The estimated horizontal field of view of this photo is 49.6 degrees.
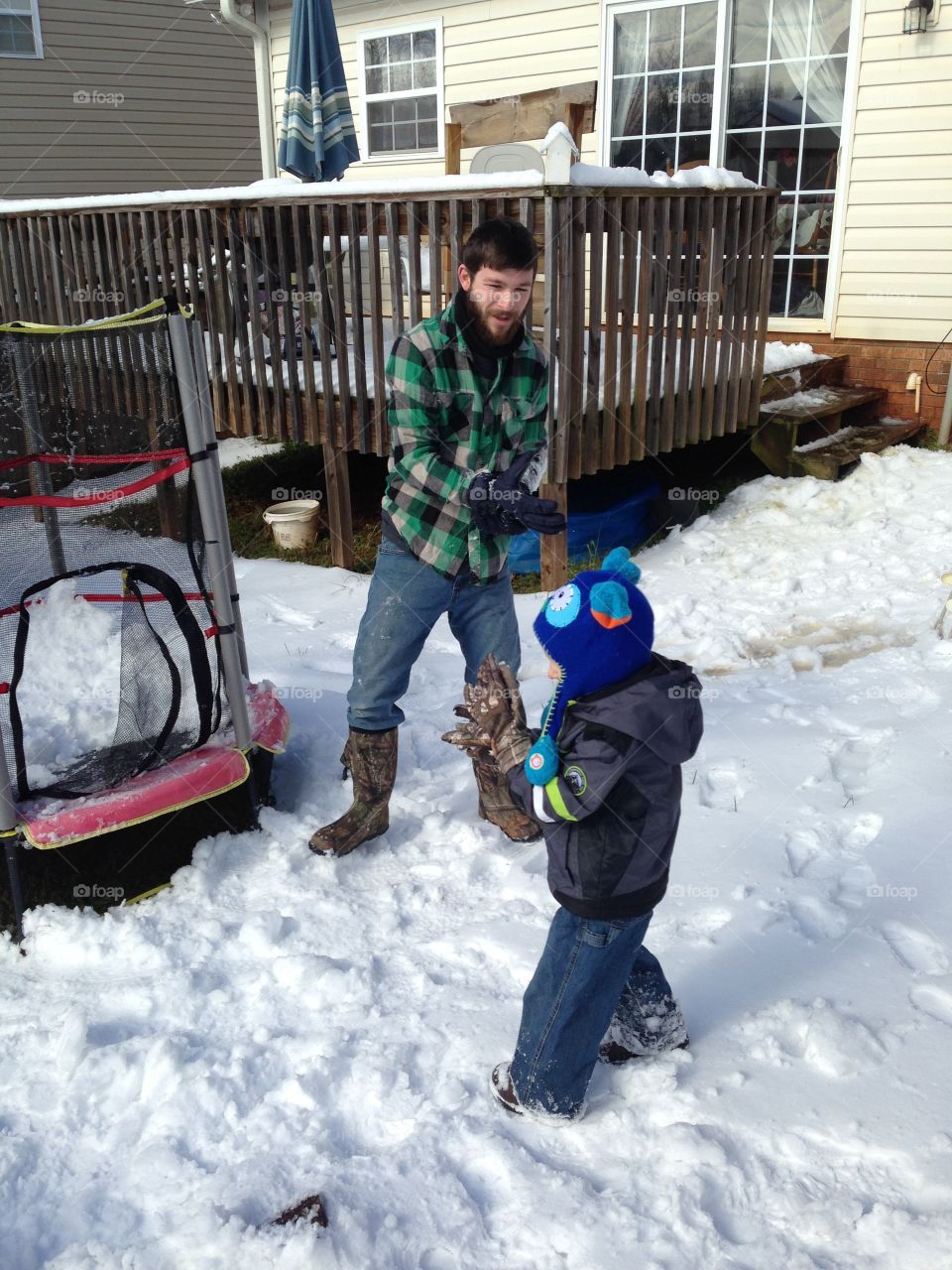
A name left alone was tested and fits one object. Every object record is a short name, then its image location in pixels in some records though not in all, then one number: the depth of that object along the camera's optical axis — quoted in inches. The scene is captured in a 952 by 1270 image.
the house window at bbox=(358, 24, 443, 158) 396.8
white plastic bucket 283.7
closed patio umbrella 325.4
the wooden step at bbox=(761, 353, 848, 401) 305.4
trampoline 122.2
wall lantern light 286.2
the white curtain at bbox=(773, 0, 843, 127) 312.3
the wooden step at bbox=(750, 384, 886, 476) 294.2
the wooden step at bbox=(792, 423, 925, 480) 289.0
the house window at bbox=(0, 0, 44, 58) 548.7
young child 81.2
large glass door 316.2
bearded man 117.4
